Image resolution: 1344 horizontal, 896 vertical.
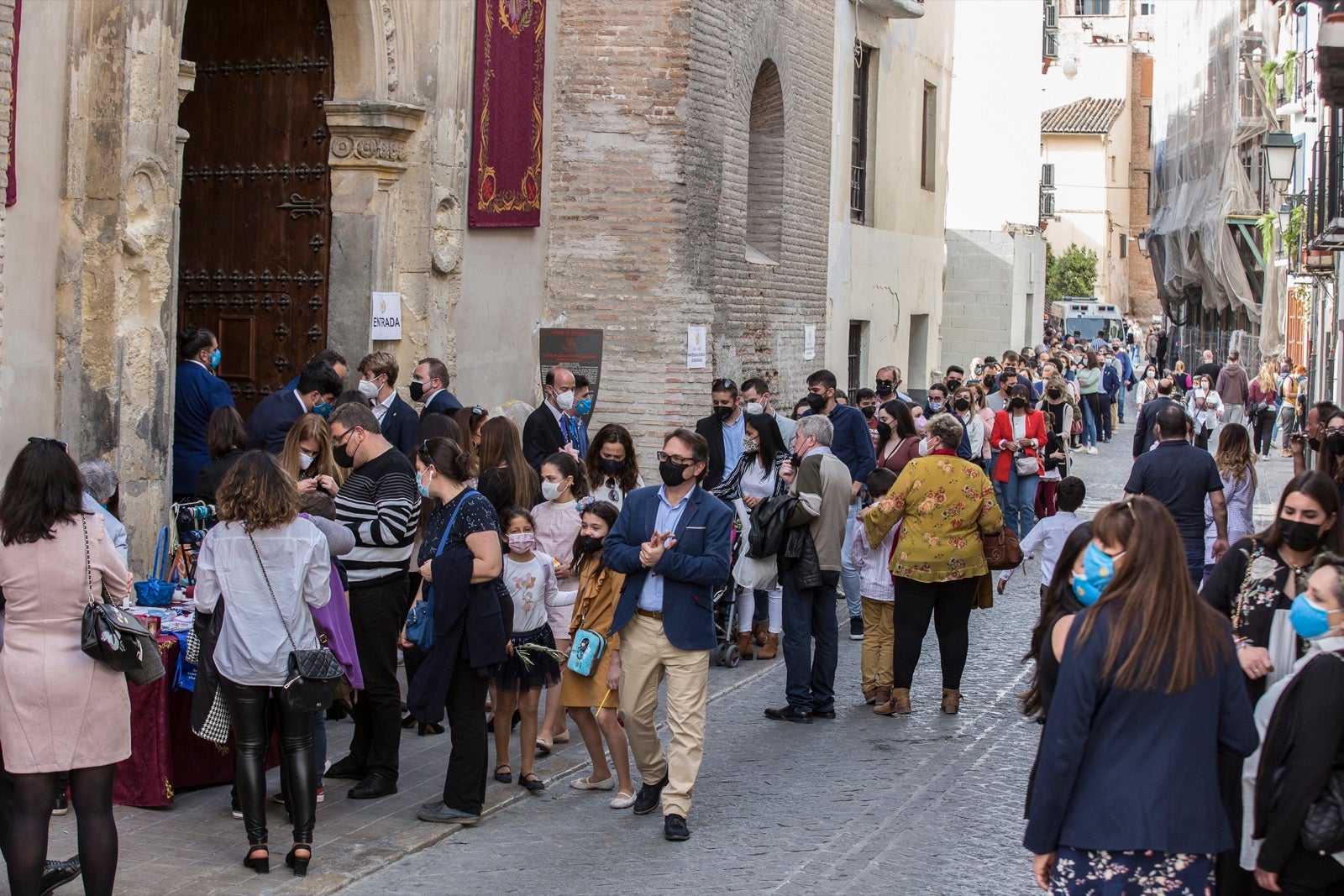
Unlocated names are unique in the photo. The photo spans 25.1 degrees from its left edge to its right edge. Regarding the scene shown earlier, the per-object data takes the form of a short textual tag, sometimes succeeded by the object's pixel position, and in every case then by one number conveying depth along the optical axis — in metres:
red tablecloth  12.76
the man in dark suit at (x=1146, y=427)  28.84
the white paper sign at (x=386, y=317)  21.77
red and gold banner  23.99
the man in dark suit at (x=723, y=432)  20.24
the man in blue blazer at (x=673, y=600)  12.77
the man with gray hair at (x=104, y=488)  12.57
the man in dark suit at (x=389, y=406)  18.26
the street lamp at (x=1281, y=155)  42.43
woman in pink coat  9.97
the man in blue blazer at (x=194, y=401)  17.48
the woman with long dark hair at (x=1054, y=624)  8.52
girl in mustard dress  13.51
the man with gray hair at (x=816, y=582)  16.73
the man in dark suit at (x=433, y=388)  19.16
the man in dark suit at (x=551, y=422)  19.59
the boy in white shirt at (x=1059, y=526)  16.60
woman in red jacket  27.34
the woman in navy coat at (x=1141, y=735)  7.80
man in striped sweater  13.27
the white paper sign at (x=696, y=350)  26.63
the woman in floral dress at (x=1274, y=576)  9.77
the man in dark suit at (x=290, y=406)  16.43
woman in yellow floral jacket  16.60
